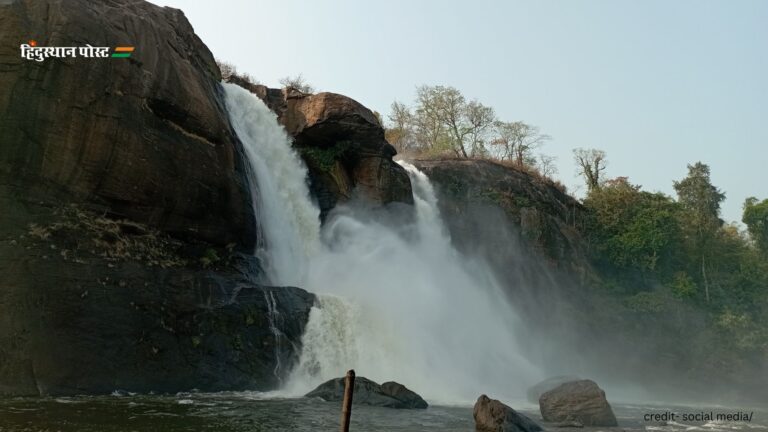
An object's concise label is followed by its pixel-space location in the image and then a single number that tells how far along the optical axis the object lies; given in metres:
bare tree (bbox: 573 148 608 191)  50.75
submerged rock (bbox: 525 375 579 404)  19.56
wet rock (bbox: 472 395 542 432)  12.61
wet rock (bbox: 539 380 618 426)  14.99
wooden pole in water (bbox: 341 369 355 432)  6.67
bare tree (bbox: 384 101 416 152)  54.94
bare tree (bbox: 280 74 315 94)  44.01
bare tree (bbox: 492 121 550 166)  51.34
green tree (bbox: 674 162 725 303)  42.12
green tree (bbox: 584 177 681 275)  39.47
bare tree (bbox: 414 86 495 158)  50.75
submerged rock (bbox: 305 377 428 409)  15.58
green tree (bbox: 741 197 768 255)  47.34
